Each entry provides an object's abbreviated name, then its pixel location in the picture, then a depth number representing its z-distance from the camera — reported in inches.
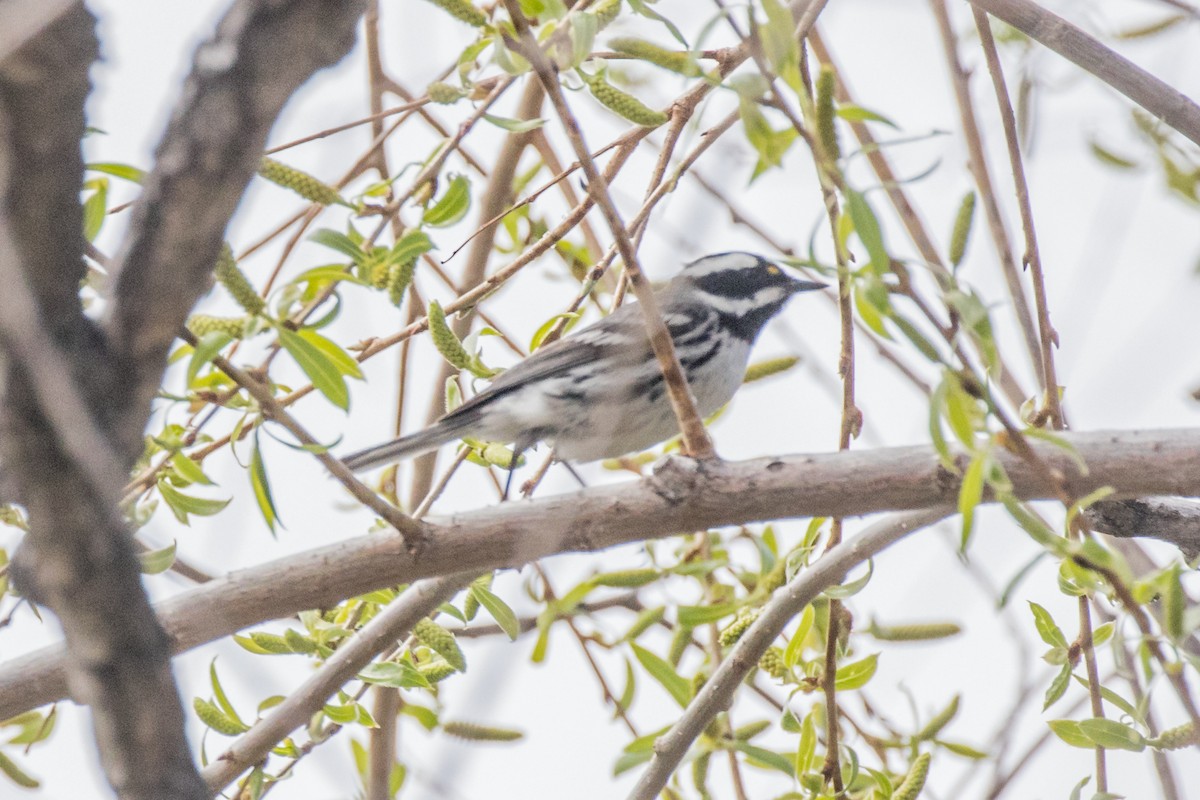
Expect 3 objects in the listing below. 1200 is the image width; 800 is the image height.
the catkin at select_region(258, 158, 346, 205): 190.2
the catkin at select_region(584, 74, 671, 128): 201.8
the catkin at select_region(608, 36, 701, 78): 184.2
